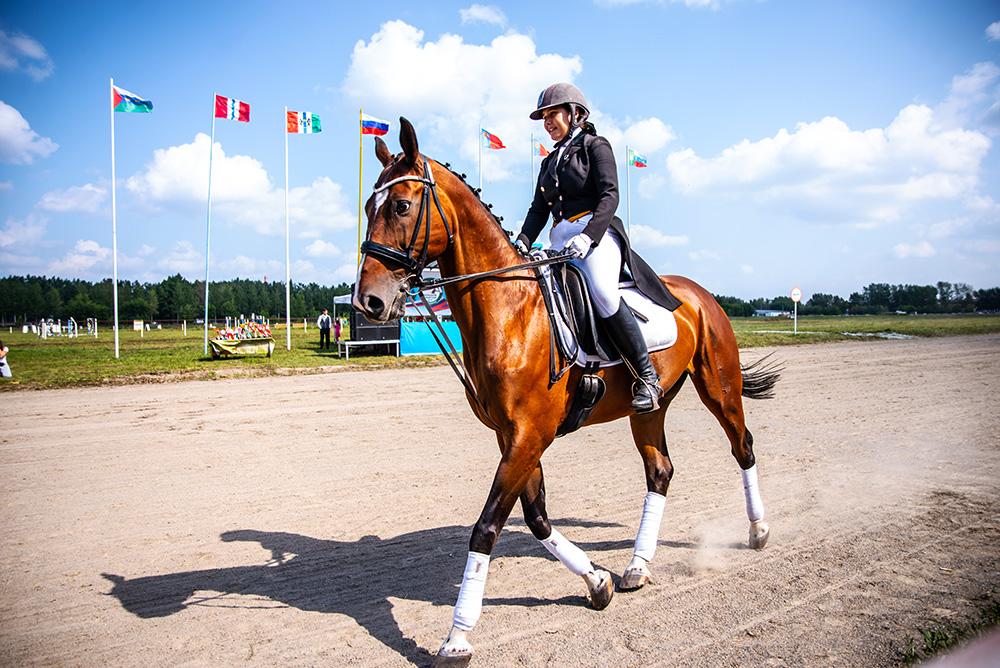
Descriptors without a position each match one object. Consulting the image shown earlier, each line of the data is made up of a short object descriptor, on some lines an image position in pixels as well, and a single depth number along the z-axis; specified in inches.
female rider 178.9
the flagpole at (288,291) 1286.8
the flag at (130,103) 1146.0
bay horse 150.7
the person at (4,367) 818.2
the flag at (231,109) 1282.0
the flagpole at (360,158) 1237.5
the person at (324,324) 1378.0
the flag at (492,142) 1425.9
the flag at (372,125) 1165.1
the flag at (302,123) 1353.3
